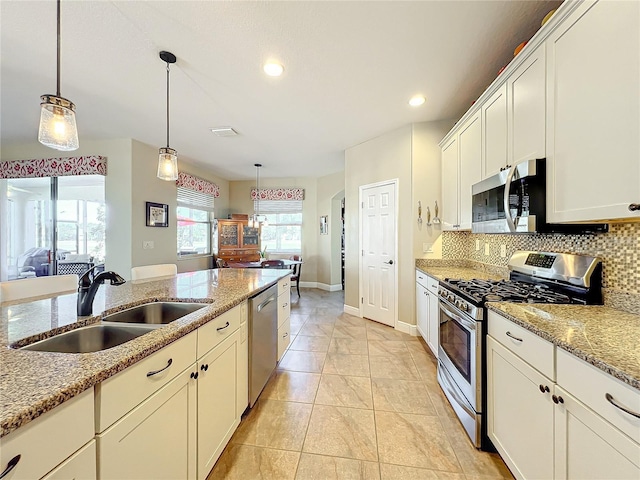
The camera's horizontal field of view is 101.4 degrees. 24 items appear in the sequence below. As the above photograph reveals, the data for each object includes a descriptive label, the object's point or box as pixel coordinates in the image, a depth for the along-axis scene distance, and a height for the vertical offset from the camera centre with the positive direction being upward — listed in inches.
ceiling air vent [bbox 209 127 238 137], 138.4 +58.2
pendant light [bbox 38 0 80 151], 52.1 +24.0
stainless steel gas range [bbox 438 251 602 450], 58.5 -14.3
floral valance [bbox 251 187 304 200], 250.7 +43.7
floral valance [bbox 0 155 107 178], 151.7 +42.5
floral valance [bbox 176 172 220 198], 190.2 +43.0
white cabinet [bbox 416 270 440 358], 100.3 -29.4
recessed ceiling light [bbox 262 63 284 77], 85.7 +56.9
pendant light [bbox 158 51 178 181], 81.4 +24.4
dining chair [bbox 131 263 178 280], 95.7 -12.9
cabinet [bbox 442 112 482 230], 91.9 +26.9
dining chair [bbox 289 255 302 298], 214.5 -28.1
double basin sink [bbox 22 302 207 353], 41.8 -17.1
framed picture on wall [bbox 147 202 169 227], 163.6 +15.4
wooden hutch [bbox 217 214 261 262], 229.3 -1.3
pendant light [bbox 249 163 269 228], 220.2 +22.3
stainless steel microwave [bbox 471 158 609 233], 58.2 +9.1
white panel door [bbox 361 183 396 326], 141.8 -7.7
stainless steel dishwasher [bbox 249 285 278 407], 71.2 -30.2
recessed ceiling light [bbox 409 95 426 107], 106.7 +58.0
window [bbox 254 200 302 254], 257.8 +11.8
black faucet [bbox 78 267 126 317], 47.8 -9.5
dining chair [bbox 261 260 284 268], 197.0 -19.0
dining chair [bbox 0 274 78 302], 70.3 -14.2
